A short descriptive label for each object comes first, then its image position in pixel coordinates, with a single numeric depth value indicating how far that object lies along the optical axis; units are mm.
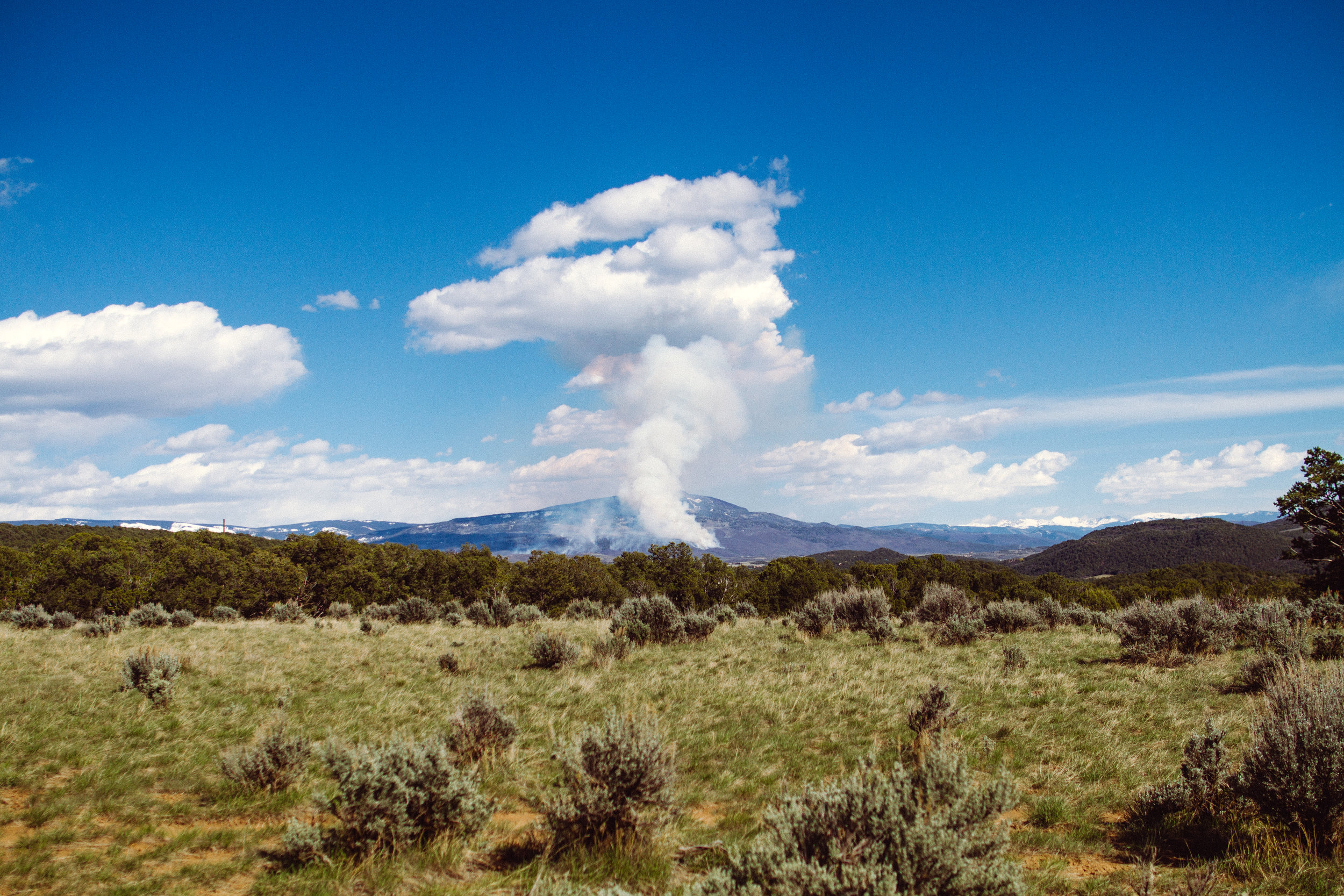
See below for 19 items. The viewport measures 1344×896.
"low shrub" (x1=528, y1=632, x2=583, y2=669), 14234
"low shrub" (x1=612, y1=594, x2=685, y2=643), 17453
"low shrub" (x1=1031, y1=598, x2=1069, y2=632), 18688
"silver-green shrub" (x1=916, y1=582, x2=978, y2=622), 20000
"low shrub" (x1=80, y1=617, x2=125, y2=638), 18750
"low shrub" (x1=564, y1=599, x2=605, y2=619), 28438
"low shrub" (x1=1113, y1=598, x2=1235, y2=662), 12773
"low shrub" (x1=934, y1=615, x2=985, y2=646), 15844
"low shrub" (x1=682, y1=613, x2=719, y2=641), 18156
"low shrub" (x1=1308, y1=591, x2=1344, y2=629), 15266
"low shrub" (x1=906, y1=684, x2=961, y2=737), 8391
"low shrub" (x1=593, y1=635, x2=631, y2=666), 14633
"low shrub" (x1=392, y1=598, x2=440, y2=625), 26898
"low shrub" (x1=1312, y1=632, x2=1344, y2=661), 11164
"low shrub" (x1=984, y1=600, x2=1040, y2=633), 17750
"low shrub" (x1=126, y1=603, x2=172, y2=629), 21328
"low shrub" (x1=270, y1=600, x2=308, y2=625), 27062
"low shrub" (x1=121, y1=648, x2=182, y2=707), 10625
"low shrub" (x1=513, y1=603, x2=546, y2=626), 24141
